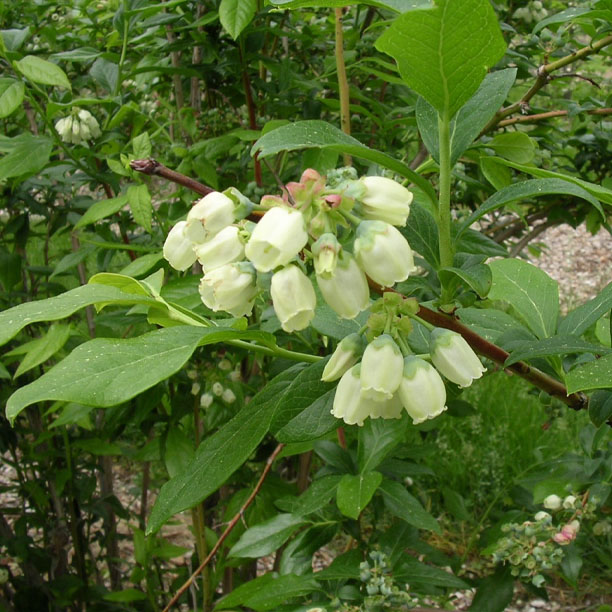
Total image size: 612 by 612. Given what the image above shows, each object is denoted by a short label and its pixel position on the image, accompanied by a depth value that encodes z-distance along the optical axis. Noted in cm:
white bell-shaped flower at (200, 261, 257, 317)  14
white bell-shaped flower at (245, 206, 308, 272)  13
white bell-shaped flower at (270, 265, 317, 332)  14
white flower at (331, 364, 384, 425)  15
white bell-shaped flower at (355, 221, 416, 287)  13
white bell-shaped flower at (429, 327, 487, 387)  15
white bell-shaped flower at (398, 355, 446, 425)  15
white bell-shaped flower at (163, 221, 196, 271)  15
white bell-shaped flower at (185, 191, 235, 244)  14
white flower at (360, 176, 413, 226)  14
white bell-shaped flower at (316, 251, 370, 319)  13
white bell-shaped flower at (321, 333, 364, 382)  15
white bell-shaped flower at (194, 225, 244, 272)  14
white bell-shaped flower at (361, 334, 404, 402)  14
